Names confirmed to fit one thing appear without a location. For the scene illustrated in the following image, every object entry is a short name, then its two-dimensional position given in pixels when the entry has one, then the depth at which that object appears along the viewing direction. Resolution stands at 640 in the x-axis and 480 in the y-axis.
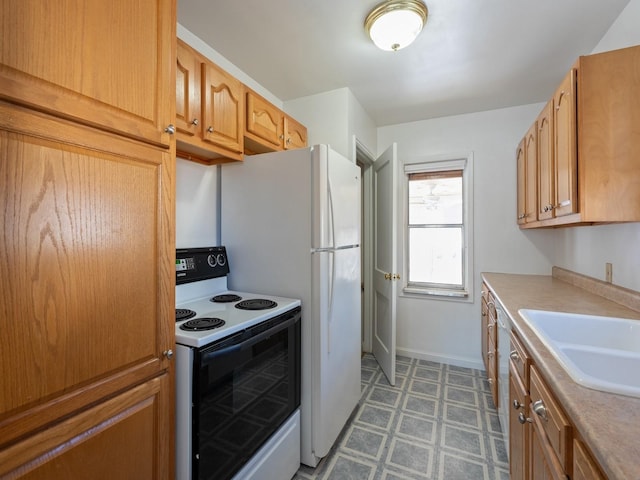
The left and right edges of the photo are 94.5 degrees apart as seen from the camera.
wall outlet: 1.76
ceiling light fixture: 1.50
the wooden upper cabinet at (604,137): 1.23
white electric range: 1.07
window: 2.99
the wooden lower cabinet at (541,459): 0.80
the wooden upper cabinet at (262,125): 1.80
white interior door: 2.47
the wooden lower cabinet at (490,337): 1.98
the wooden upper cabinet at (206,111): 1.39
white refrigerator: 1.65
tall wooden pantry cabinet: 0.67
